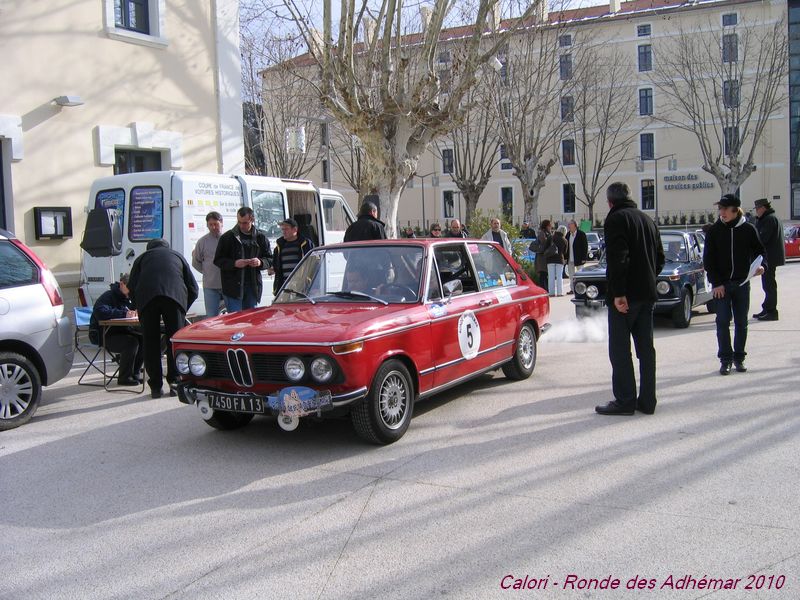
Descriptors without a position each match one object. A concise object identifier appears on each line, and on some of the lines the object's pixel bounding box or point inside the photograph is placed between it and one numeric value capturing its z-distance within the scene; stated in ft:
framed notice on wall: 40.60
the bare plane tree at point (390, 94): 43.52
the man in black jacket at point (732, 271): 26.07
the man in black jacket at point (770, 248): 38.70
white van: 34.12
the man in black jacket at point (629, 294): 20.39
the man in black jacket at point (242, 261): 29.17
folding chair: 29.04
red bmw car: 17.30
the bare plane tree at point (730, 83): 108.34
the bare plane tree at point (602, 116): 128.77
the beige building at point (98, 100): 40.16
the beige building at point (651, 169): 172.14
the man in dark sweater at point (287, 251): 30.81
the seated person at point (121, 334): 28.09
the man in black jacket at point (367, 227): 32.04
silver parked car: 22.15
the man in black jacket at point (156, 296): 25.23
